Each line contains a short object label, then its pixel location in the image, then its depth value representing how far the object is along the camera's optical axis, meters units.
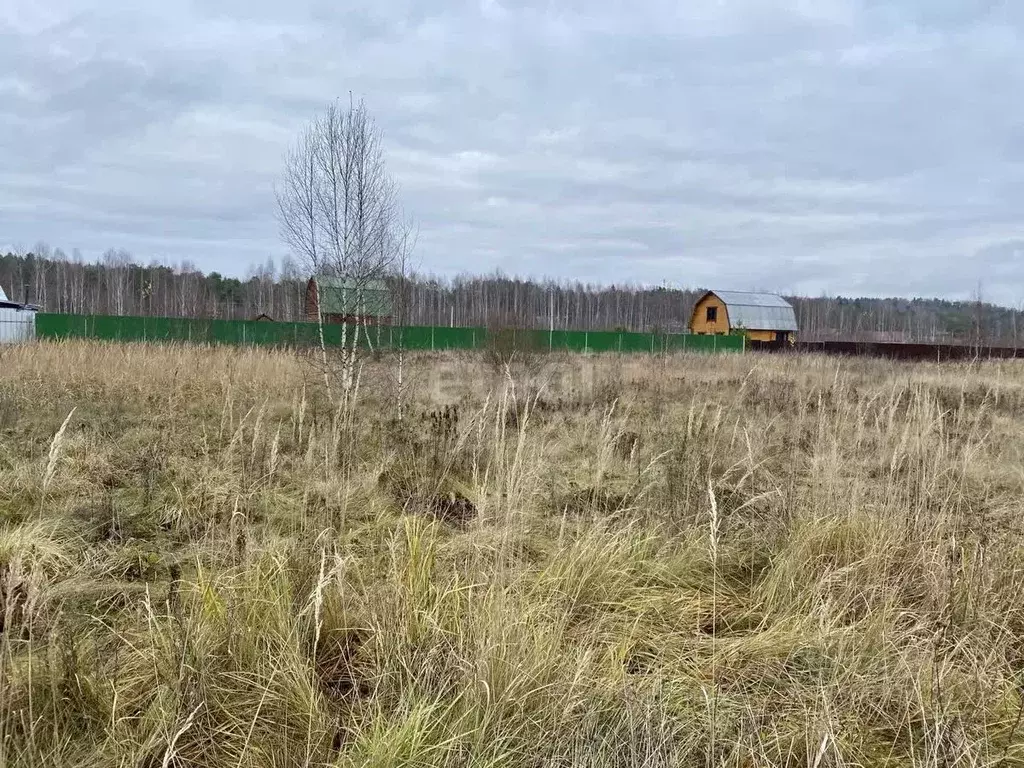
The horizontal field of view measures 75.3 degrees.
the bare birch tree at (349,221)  9.26
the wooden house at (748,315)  43.03
